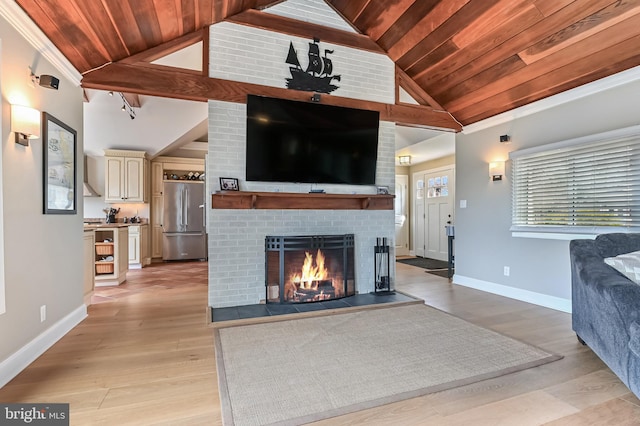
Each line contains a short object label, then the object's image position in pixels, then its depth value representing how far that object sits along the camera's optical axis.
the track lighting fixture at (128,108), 5.07
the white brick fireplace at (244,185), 3.49
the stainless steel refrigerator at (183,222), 6.98
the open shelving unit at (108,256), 4.62
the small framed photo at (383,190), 4.17
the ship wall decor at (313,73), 3.78
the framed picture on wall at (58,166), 2.55
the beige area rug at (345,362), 1.78
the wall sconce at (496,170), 4.26
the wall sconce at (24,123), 2.14
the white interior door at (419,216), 8.05
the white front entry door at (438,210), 7.27
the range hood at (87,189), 6.46
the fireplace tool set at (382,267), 4.15
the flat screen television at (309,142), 3.57
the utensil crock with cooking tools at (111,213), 6.33
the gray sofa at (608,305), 1.72
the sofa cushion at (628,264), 2.06
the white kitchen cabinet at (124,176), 6.39
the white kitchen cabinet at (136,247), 6.31
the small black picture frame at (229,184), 3.45
